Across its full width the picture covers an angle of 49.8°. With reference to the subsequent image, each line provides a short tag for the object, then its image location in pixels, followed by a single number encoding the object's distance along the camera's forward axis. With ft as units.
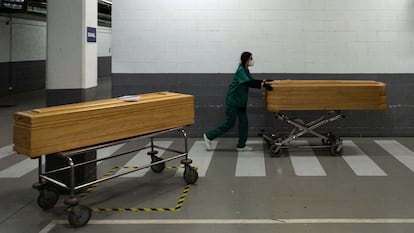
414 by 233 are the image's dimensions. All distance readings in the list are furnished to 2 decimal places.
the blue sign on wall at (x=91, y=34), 16.89
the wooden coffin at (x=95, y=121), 12.91
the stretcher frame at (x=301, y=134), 22.40
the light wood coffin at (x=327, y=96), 21.50
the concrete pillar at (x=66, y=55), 16.33
